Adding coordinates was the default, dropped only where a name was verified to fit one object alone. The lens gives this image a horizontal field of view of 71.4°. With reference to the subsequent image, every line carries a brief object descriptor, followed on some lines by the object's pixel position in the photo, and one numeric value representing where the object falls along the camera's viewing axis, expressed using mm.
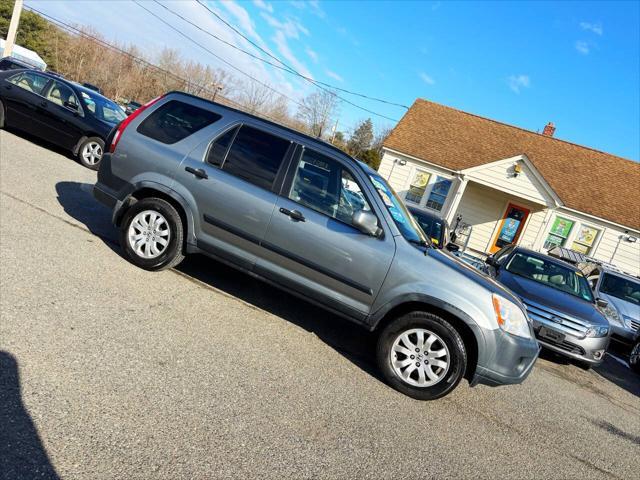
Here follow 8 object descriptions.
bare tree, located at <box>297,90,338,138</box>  64500
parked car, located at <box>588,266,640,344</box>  9070
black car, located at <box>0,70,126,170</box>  9484
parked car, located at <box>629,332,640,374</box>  8289
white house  18328
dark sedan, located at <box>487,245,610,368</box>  6629
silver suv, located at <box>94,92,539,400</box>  4004
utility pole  20844
